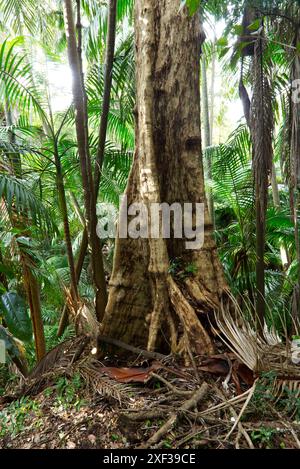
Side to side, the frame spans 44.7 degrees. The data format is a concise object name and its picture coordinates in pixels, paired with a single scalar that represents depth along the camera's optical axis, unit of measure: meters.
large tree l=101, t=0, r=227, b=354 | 2.39
